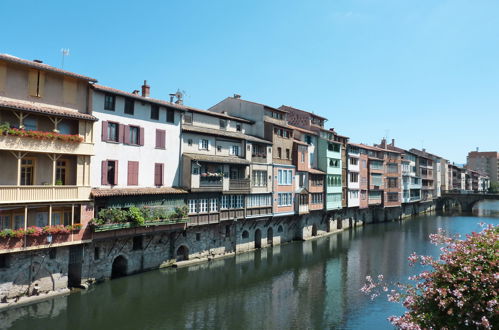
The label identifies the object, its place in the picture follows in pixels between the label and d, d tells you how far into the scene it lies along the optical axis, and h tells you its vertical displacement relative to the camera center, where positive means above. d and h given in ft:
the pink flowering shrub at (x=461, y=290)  33.76 -10.87
